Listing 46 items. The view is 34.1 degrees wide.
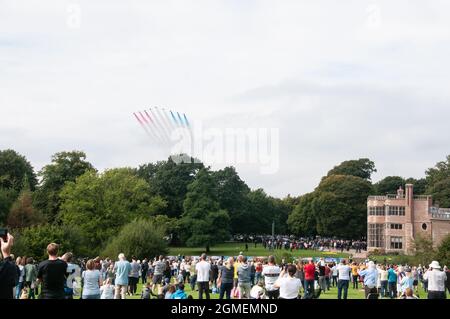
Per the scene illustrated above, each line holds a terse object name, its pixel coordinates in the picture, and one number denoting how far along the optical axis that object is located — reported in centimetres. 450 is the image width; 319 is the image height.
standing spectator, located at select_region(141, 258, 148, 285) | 4075
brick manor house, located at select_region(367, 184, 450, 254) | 10538
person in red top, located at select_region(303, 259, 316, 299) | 2862
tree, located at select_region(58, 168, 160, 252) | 8181
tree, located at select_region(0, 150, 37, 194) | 9838
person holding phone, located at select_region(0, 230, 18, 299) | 1264
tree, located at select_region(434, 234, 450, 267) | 6000
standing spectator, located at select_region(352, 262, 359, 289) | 4053
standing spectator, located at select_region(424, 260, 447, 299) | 2264
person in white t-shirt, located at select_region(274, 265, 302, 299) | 1723
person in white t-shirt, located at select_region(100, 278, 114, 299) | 2192
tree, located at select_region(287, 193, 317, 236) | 12525
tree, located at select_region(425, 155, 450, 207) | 11969
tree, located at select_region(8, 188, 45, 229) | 7888
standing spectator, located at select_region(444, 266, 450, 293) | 3081
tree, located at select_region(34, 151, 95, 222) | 9181
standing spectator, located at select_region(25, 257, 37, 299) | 2622
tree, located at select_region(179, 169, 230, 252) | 9644
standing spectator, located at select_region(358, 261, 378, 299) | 2787
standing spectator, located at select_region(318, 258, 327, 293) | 3475
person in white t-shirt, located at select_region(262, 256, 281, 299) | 2206
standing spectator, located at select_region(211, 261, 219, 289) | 3317
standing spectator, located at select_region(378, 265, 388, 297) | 3309
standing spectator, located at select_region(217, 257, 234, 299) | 2450
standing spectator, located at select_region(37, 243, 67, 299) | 1398
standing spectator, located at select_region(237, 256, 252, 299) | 2412
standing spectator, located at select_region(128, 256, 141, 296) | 3147
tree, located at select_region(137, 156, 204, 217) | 11041
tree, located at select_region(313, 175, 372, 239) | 11838
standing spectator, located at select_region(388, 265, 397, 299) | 3272
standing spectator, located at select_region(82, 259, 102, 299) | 2008
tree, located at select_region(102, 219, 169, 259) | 6238
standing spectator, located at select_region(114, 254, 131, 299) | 2474
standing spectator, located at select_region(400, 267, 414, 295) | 2910
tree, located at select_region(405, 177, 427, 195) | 13838
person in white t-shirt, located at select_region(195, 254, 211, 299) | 2498
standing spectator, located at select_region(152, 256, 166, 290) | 3338
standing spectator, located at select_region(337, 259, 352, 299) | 2834
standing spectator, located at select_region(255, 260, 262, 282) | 3392
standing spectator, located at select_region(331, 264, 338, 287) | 3943
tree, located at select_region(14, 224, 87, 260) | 5631
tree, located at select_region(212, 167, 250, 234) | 12200
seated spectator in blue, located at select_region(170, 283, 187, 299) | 1920
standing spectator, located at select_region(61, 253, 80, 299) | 1811
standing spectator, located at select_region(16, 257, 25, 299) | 2653
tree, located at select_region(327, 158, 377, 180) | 13725
